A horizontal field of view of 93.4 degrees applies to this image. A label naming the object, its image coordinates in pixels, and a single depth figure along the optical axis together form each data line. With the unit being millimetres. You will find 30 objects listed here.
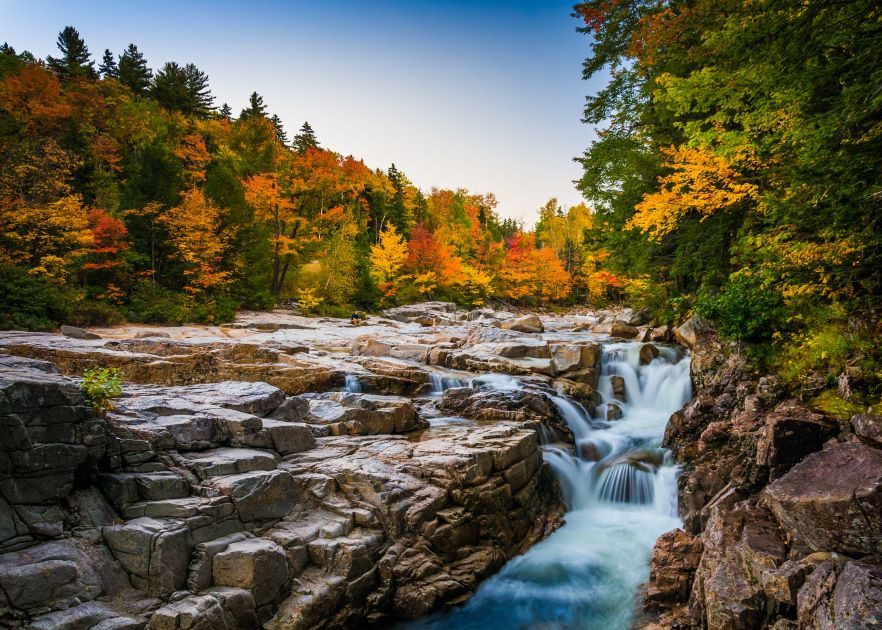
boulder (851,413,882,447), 5488
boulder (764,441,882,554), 4547
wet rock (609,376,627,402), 14125
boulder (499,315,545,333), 24156
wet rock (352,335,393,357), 17984
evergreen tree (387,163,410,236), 48719
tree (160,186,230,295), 23781
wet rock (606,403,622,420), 12906
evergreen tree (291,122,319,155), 49262
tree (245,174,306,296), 29891
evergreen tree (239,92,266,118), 44906
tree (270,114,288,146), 51219
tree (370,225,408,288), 38844
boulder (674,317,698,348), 14172
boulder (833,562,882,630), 3902
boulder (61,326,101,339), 14500
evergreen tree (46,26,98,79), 35000
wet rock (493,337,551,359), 16516
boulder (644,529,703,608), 6422
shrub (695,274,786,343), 8758
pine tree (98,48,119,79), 46375
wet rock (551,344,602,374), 14961
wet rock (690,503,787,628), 5027
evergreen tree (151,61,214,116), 39375
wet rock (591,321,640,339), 20172
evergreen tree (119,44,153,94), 38969
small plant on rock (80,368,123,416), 6352
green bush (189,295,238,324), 22406
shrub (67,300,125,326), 17750
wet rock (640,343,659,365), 14898
